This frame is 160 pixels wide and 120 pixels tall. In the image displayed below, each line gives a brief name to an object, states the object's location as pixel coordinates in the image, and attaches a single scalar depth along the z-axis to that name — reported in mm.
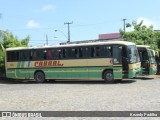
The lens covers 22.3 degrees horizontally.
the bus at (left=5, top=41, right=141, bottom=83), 26359
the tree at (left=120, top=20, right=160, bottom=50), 41250
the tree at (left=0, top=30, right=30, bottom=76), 34656
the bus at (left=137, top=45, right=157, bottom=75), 29672
